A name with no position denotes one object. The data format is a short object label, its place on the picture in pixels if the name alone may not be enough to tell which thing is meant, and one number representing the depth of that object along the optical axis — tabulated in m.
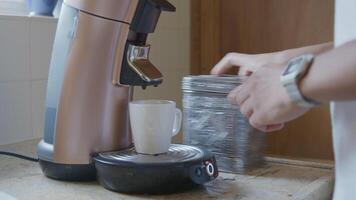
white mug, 0.80
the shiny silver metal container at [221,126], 0.93
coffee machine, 0.81
